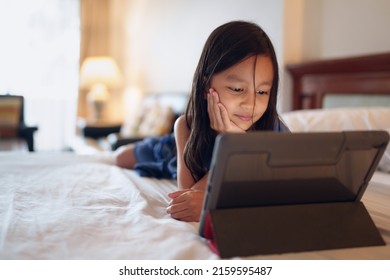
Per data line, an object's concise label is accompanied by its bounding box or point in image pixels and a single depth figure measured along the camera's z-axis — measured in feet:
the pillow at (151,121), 9.12
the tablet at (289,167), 1.71
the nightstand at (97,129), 11.16
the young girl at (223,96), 2.74
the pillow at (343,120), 3.72
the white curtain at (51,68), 9.94
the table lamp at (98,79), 12.59
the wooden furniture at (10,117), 14.67
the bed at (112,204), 1.88
